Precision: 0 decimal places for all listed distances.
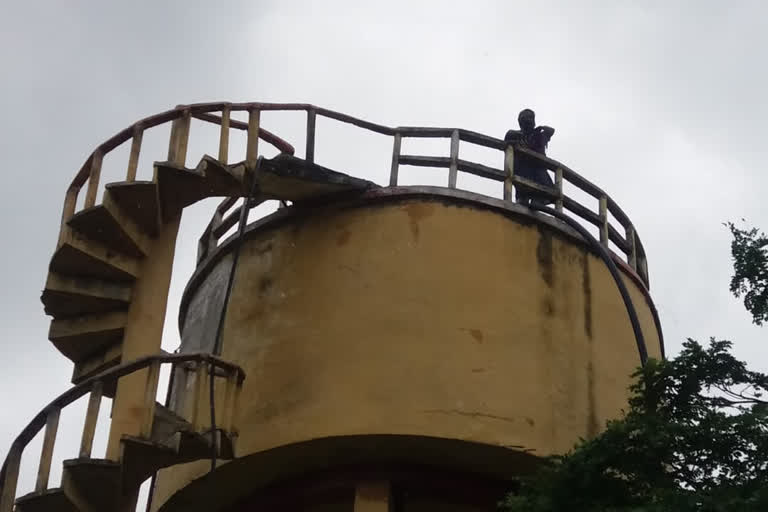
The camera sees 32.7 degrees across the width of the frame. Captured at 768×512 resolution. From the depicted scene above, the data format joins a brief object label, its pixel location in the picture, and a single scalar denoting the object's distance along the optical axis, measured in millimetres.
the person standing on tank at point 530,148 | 12516
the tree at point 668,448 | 8039
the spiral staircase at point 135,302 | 10070
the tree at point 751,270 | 8680
